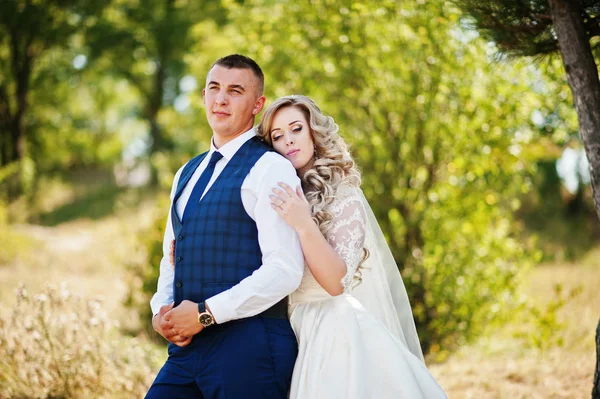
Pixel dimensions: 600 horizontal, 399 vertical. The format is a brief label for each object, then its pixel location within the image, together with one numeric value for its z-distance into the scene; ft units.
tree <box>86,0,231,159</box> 71.44
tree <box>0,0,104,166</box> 55.72
